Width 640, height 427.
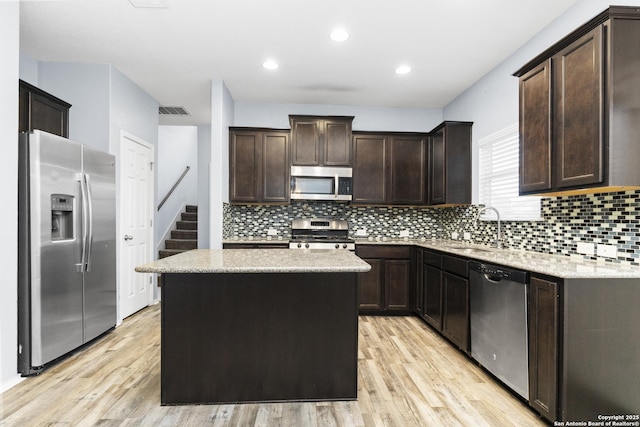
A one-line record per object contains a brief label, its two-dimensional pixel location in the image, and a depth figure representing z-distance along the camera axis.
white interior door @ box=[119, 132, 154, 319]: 4.02
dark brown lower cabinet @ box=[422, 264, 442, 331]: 3.60
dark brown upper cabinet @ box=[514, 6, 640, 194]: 1.93
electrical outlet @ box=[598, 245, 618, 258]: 2.29
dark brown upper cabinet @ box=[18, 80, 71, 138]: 2.99
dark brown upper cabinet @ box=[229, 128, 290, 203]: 4.63
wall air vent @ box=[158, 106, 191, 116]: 5.38
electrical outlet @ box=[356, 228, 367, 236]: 5.07
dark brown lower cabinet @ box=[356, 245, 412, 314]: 4.41
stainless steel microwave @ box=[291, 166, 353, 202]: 4.64
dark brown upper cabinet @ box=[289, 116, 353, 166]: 4.66
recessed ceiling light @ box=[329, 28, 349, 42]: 3.03
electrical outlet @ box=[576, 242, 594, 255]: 2.48
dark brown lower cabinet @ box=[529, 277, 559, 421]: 1.95
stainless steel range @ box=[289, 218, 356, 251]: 4.84
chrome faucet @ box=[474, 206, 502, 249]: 3.33
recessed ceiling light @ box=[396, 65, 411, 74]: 3.77
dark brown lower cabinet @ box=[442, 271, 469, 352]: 3.01
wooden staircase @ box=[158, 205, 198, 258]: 6.61
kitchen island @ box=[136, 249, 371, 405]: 2.21
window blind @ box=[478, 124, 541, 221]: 3.29
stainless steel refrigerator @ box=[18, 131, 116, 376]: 2.62
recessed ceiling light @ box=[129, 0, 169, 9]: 2.64
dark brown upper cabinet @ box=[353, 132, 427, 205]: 4.78
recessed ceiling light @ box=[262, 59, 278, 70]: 3.67
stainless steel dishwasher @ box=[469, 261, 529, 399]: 2.23
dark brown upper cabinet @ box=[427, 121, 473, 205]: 4.23
